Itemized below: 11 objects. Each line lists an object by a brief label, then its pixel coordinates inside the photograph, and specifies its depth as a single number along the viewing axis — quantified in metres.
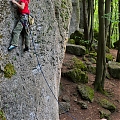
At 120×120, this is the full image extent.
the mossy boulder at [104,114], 10.84
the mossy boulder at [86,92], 11.43
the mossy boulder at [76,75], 12.25
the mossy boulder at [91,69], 14.58
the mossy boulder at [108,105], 11.56
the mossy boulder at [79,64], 13.40
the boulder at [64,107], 10.21
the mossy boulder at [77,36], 18.58
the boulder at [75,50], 15.48
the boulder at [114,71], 14.88
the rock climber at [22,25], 5.69
